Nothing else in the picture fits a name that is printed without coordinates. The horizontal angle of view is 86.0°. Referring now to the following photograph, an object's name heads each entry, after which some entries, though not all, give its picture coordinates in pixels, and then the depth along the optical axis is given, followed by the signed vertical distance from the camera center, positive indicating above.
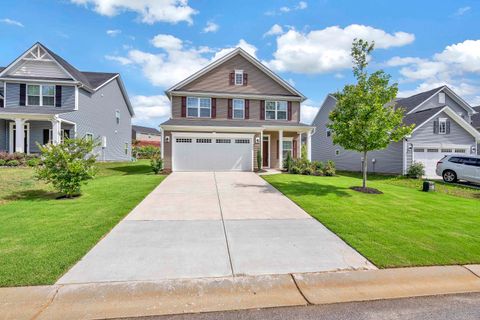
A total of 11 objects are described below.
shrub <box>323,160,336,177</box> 16.38 -0.71
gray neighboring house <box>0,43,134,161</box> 17.41 +4.28
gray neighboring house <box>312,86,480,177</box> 18.22 +1.18
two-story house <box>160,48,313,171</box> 17.05 +2.98
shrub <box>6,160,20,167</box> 14.99 -0.32
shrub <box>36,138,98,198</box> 8.66 -0.38
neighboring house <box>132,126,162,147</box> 53.09 +5.50
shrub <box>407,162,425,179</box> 17.05 -0.78
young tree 10.39 +1.89
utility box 12.05 -1.28
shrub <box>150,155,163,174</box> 16.20 -0.43
